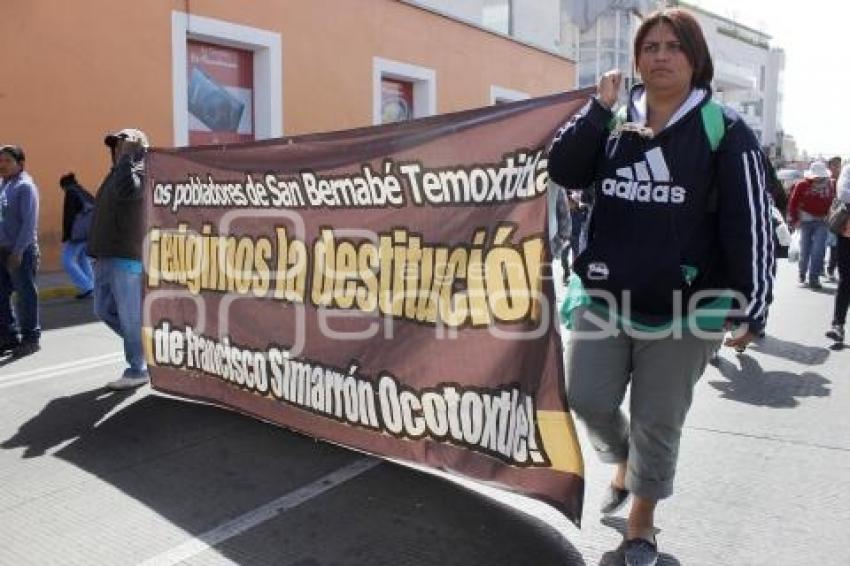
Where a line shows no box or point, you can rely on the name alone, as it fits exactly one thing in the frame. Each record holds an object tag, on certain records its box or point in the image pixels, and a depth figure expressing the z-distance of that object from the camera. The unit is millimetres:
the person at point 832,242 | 12073
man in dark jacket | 5293
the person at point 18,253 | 6422
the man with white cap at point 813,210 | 10766
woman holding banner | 2672
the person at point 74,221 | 9062
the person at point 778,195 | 5582
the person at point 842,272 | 6855
